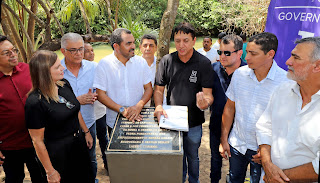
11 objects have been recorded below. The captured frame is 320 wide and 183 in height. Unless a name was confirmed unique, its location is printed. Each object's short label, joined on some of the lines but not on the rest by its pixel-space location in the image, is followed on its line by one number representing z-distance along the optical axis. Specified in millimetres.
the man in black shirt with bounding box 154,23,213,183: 2604
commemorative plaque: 1730
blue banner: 2699
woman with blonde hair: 1975
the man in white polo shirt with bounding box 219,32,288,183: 2164
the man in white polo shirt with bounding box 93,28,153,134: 2643
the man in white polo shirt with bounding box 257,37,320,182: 1656
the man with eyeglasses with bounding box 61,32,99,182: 2711
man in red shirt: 2342
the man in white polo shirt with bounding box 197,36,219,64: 6254
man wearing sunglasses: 2822
